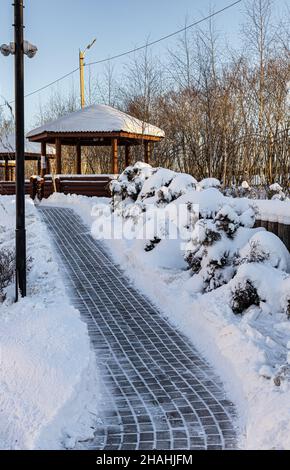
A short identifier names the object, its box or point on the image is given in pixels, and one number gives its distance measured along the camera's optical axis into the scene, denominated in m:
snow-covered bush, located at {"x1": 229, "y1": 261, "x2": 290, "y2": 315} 5.30
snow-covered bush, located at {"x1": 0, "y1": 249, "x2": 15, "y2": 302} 6.77
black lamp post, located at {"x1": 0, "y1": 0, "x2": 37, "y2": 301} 5.98
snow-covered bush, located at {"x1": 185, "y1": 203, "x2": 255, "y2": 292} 6.33
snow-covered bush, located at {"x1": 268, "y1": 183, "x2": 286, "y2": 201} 8.73
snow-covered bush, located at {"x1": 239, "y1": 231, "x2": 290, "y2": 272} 5.78
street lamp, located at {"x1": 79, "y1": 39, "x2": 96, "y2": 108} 24.30
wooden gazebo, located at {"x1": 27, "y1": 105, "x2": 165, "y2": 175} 16.59
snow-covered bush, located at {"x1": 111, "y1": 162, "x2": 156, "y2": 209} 11.14
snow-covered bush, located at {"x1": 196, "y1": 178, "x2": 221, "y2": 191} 8.99
